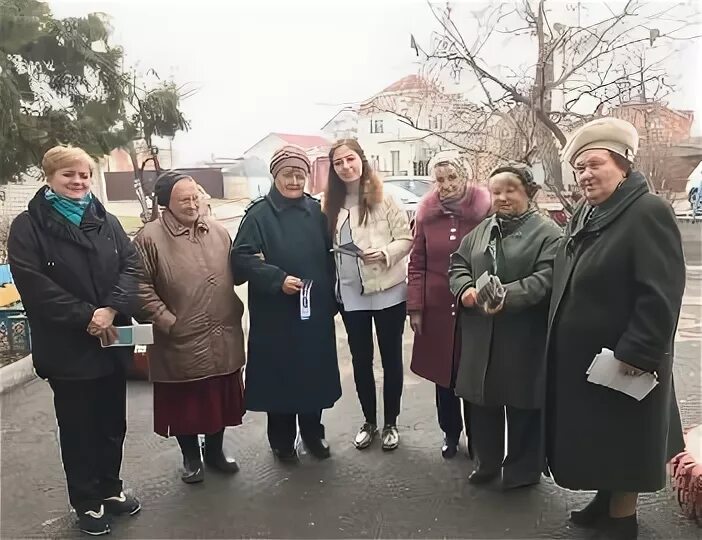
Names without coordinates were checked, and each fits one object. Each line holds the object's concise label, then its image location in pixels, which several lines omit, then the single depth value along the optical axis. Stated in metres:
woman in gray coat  1.78
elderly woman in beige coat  1.89
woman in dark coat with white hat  1.47
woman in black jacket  1.63
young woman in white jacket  2.11
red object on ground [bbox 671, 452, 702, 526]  1.78
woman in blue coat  1.99
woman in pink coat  2.04
